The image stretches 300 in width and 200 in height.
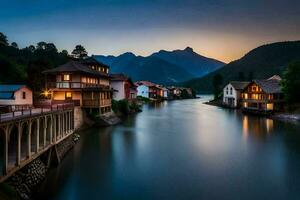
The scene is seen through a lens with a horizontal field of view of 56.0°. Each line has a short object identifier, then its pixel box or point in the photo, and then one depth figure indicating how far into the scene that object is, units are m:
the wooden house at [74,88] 44.16
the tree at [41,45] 131.48
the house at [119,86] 69.88
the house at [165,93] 168.30
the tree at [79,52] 119.39
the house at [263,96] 69.81
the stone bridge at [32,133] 16.05
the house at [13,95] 40.09
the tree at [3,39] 107.95
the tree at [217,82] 130.88
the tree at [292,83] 62.03
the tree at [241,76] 147.99
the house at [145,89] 140.62
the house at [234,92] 91.06
